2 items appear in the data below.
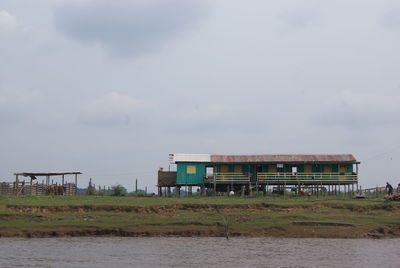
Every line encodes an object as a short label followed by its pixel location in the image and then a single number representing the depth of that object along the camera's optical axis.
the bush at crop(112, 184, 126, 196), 49.87
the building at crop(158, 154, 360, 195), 51.09
